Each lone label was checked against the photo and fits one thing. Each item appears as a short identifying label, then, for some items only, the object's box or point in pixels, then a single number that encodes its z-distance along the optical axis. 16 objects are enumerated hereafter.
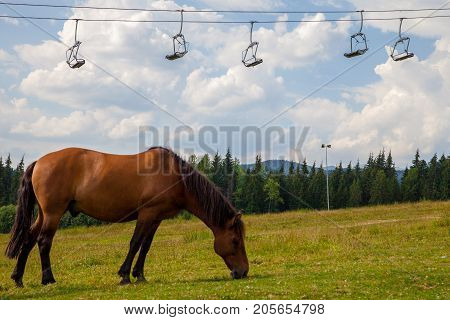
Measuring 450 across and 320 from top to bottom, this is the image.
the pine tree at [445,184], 92.81
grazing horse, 11.23
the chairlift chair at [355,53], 13.05
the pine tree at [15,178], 91.74
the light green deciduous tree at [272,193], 89.12
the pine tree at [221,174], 50.74
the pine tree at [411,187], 98.00
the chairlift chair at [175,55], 12.81
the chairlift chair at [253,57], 13.49
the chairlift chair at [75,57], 12.79
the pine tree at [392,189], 96.15
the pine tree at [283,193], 96.31
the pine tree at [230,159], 69.00
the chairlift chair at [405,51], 13.14
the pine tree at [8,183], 94.56
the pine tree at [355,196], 95.12
